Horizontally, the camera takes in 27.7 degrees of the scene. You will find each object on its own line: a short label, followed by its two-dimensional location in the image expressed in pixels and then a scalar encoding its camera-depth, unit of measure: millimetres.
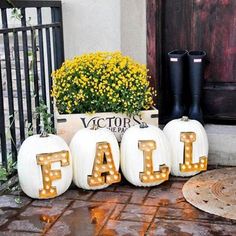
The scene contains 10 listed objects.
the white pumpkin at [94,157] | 3100
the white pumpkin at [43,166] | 2967
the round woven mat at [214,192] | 2873
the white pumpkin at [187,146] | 3324
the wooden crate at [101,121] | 3348
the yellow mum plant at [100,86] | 3314
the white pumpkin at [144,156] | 3143
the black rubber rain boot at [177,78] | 3674
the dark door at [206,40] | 3725
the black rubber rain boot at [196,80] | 3645
